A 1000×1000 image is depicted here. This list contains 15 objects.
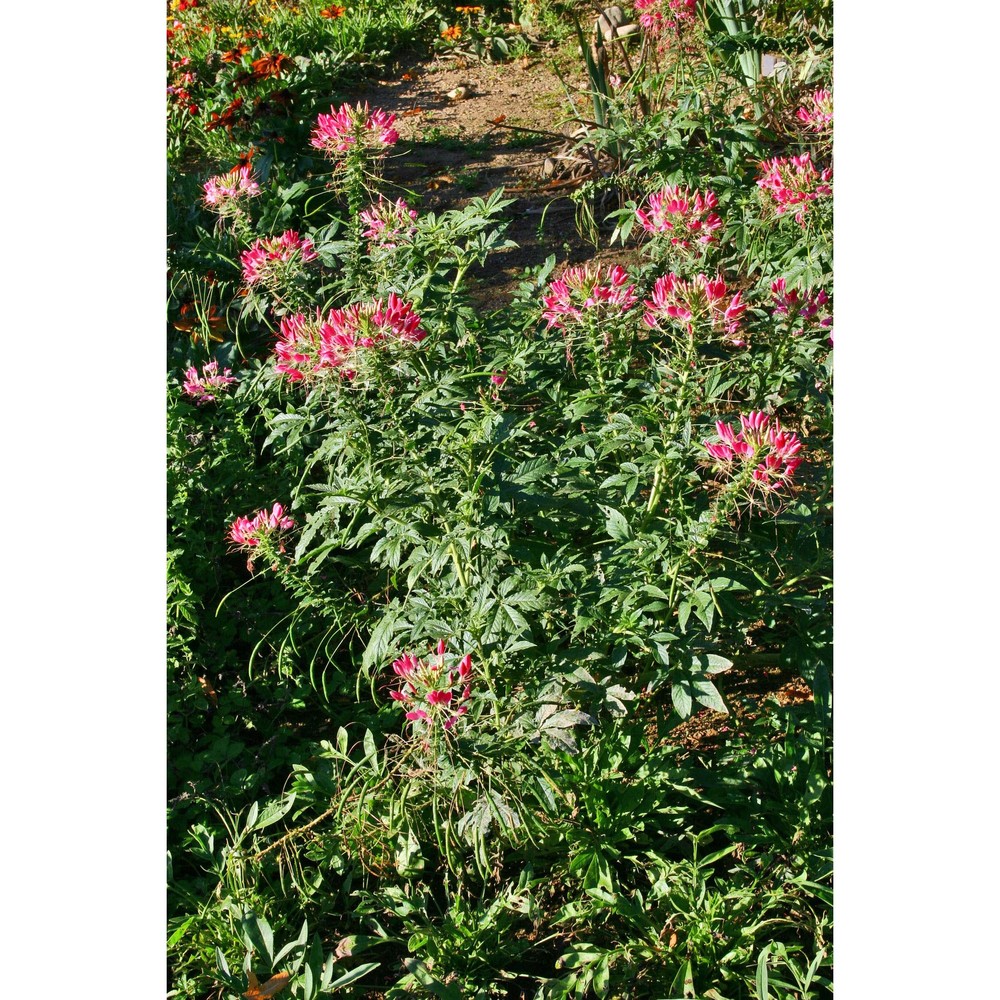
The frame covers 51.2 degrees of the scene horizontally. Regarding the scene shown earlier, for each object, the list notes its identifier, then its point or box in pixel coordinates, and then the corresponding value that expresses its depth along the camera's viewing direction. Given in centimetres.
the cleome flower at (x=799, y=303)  217
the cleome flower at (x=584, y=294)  207
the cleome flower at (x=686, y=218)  228
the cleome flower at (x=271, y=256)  237
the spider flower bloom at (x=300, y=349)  184
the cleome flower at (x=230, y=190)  267
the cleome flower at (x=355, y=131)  249
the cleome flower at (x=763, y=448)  167
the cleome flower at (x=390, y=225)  249
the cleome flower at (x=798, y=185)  228
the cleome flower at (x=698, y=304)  189
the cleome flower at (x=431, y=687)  171
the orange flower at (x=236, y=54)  515
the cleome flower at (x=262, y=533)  213
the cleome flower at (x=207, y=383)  283
